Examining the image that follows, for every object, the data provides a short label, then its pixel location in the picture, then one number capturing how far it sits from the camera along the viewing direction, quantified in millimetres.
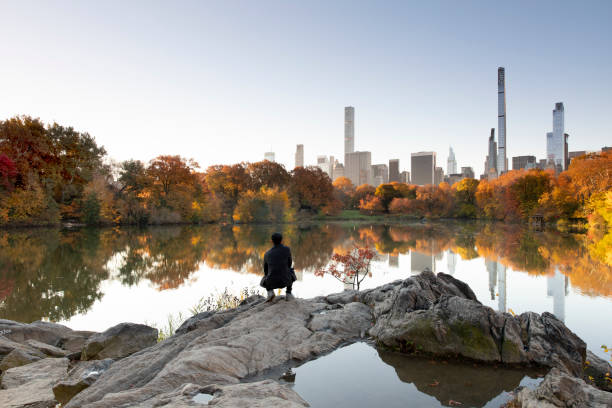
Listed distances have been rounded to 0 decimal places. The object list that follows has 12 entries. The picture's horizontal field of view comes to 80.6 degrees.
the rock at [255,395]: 3750
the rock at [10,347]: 6816
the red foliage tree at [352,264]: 12602
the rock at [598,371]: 5133
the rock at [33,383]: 5086
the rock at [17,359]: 6360
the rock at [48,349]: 7199
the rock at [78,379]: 5339
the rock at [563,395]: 3669
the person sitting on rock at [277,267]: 7246
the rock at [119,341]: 6953
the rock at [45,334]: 7693
